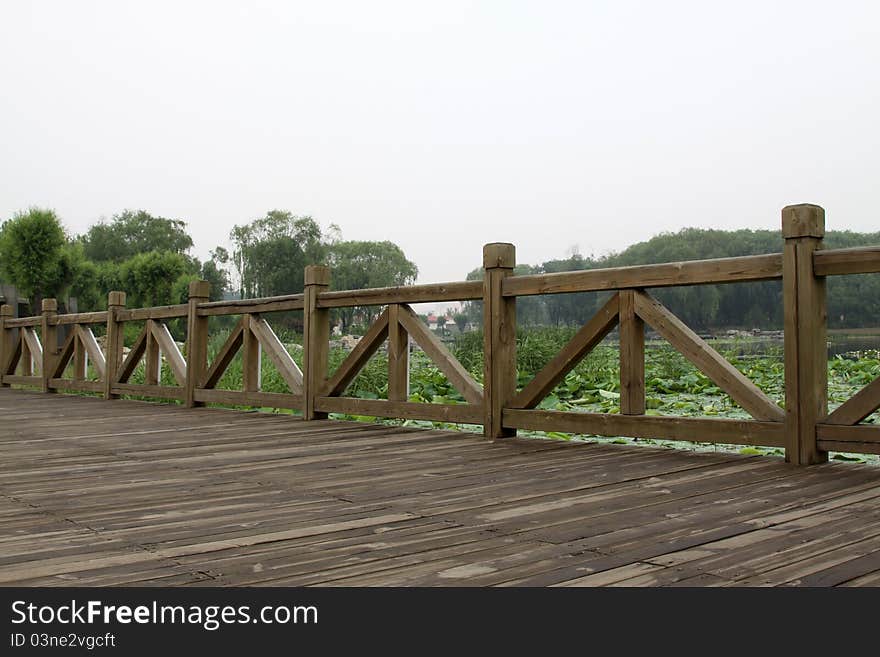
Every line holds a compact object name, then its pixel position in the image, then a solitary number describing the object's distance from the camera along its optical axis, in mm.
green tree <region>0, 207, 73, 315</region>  19812
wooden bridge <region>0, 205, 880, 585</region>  1829
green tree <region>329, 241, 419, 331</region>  51031
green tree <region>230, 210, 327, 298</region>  50344
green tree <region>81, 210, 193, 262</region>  62000
